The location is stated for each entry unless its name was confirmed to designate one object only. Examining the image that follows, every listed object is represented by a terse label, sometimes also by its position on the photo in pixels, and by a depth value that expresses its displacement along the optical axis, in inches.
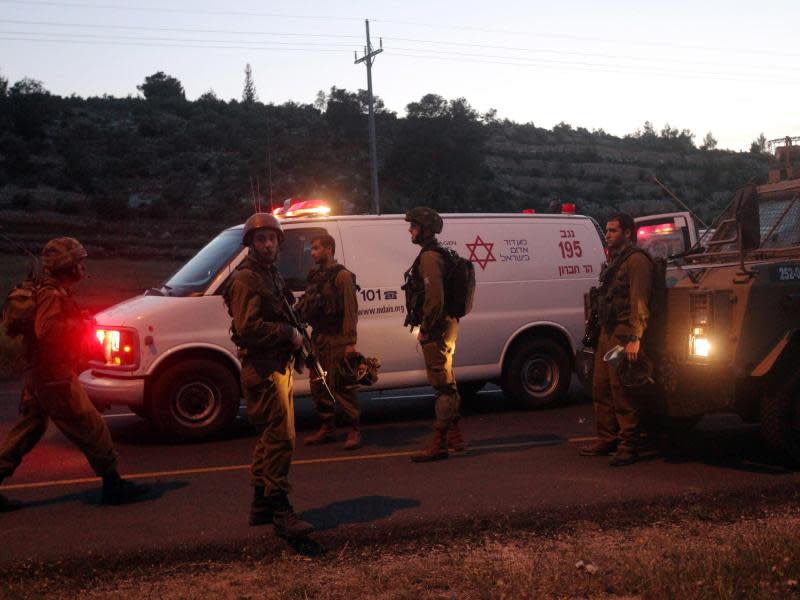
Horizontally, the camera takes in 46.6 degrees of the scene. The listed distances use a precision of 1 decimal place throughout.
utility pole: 1464.1
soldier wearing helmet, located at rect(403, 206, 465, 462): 300.5
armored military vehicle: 262.8
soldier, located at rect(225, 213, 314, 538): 215.0
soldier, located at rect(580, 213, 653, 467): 278.4
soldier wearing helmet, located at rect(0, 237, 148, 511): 250.2
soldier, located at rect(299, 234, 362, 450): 329.7
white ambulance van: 340.5
